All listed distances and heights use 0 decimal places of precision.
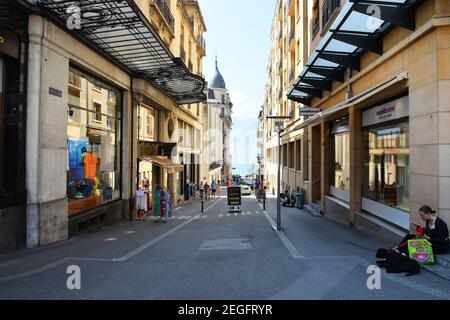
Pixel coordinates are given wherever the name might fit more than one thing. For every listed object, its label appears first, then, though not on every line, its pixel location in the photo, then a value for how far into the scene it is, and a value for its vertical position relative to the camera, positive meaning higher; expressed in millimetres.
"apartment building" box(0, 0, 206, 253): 8383 +1740
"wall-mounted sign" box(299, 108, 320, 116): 13381 +2051
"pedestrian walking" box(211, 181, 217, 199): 33250 -2373
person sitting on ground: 6270 -1263
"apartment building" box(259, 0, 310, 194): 23281 +7783
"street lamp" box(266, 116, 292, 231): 11289 -1587
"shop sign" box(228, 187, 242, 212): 19016 -1901
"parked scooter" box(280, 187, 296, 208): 22094 -2252
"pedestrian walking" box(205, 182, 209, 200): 29541 -2392
